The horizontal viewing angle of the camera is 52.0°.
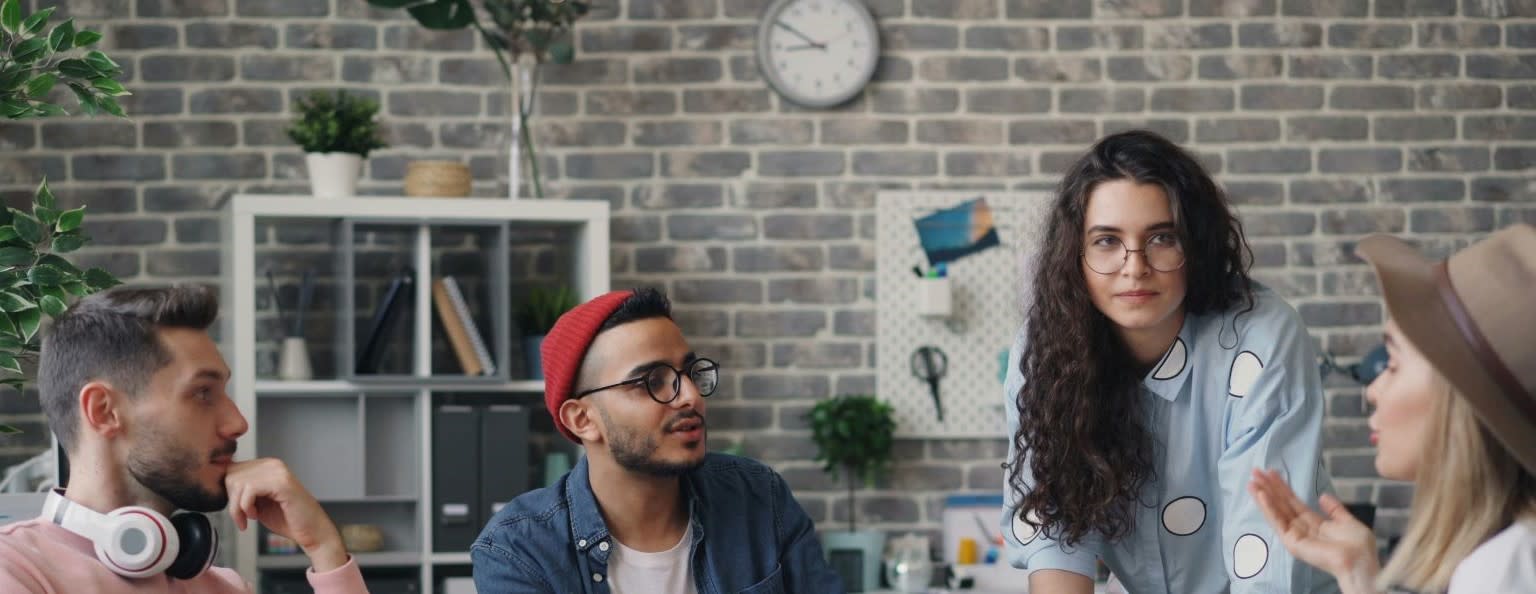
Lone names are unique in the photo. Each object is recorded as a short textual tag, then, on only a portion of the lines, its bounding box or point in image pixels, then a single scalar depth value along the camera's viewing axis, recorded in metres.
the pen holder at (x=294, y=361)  3.96
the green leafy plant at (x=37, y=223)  2.58
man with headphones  1.89
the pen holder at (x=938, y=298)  4.29
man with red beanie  2.14
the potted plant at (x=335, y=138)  3.84
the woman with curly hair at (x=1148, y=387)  2.09
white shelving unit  3.77
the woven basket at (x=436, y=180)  3.88
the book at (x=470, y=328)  3.89
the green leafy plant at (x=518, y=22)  3.99
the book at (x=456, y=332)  3.88
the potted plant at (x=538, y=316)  3.99
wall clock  4.31
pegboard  4.35
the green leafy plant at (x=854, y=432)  4.24
